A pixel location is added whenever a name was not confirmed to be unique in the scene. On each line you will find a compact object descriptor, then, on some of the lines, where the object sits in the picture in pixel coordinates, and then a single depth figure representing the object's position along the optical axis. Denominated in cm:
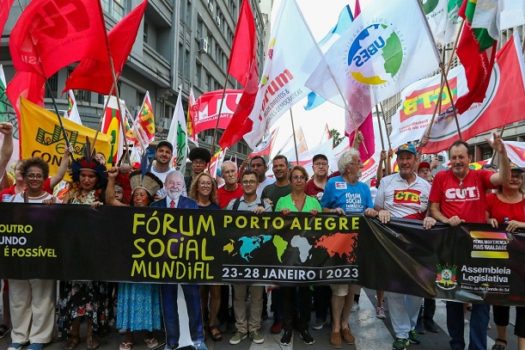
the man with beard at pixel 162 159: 512
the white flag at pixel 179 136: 840
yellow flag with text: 562
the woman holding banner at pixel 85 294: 425
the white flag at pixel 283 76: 555
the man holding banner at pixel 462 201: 403
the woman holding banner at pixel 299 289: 456
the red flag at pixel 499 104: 522
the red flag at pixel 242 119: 586
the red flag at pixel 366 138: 667
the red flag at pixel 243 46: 647
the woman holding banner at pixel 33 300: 424
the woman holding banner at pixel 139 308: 421
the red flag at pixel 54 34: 505
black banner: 428
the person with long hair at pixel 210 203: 458
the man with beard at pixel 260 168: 561
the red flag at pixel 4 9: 521
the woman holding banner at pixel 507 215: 403
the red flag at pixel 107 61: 530
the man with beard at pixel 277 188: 492
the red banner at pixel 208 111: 967
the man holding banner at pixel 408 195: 455
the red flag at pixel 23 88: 580
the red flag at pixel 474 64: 514
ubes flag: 522
